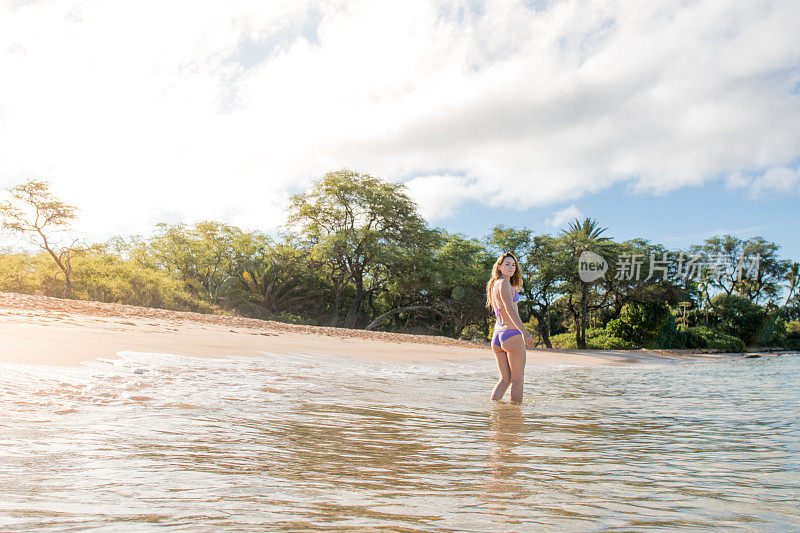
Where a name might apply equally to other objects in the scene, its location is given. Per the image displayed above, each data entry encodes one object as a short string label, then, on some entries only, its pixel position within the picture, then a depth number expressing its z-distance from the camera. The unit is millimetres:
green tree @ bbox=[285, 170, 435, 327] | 28750
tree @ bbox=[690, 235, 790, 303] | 55469
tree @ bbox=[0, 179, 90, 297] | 21672
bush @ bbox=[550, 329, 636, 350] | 35062
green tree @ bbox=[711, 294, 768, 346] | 44375
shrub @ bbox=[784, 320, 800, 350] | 49919
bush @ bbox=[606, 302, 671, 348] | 36438
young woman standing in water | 5707
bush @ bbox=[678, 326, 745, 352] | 37562
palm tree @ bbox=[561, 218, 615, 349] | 34250
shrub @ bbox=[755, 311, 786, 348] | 44816
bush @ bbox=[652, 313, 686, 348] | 36281
